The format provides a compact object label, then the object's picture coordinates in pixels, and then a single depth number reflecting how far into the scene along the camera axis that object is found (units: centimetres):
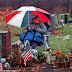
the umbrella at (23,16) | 1213
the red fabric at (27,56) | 1043
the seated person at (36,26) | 1188
